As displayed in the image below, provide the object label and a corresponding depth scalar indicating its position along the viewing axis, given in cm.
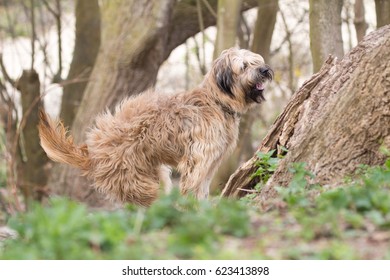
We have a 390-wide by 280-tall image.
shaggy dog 805
